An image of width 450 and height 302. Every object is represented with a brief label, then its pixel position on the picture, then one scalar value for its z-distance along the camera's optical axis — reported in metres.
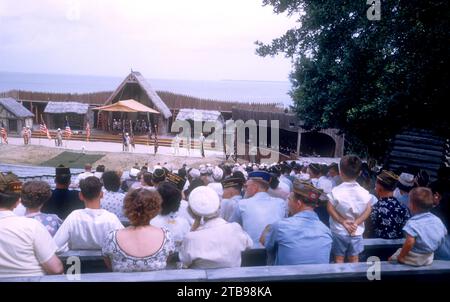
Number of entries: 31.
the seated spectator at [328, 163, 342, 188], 6.95
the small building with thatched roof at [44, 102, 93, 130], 32.72
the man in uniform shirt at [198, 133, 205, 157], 25.32
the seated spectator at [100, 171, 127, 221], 4.80
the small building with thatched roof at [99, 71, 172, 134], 30.41
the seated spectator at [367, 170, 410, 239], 3.78
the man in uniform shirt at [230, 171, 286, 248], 3.81
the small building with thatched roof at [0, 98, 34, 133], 31.11
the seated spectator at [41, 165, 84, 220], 4.48
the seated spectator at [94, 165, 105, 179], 8.68
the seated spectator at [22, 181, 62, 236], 3.23
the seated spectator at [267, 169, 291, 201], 5.52
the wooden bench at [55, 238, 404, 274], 3.01
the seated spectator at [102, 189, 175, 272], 2.73
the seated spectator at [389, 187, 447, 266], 2.96
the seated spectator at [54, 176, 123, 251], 3.18
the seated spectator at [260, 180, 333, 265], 3.07
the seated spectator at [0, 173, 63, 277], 2.68
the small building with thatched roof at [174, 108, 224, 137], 30.89
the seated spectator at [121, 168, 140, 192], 7.12
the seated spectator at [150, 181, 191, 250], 3.59
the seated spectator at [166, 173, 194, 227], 4.02
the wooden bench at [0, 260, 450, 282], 2.55
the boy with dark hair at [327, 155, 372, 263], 3.48
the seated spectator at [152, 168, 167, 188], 5.62
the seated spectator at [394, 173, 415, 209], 4.89
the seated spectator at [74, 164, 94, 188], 8.80
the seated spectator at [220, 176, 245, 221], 4.41
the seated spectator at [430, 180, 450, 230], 4.09
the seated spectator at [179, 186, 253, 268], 2.88
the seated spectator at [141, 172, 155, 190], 5.88
